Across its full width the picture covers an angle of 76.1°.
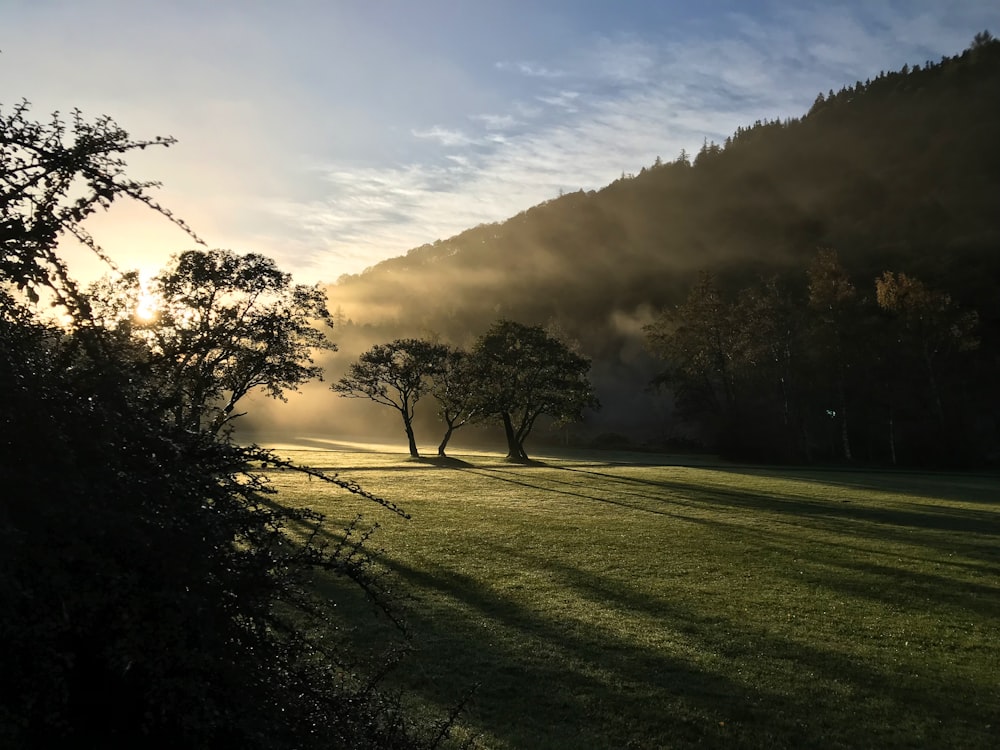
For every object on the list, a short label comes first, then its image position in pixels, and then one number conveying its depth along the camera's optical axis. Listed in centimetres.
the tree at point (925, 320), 5891
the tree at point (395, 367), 5408
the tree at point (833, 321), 6241
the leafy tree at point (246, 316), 3142
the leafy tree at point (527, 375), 5175
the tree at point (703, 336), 6512
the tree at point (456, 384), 5481
